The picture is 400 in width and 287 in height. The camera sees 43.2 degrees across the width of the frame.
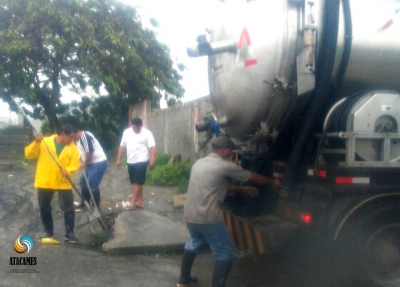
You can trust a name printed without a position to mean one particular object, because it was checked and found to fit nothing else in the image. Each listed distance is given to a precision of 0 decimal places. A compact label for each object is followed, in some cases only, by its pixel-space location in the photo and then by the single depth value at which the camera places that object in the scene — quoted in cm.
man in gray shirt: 457
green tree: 1570
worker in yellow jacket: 624
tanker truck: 455
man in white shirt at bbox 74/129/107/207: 764
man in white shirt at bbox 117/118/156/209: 813
